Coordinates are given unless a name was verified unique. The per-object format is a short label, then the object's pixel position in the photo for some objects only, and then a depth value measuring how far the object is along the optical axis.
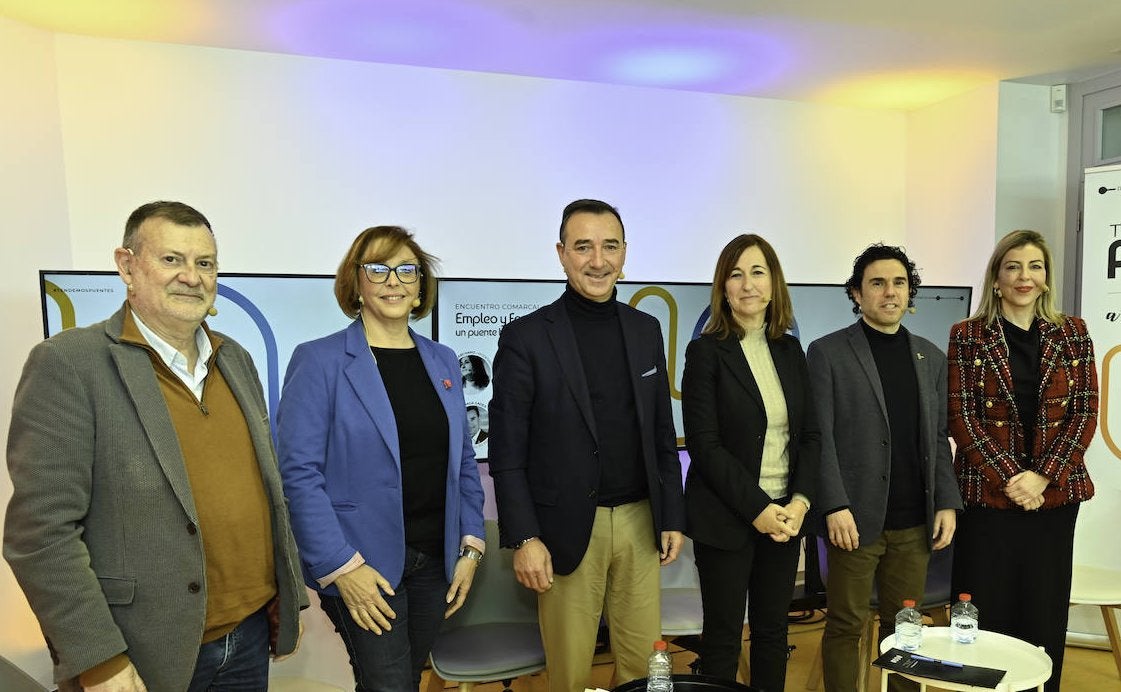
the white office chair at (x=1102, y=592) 3.06
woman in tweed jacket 2.57
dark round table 1.89
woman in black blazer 2.30
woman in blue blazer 1.82
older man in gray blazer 1.33
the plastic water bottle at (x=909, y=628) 2.29
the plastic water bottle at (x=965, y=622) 2.34
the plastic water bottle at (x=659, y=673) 1.77
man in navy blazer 2.12
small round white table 2.06
